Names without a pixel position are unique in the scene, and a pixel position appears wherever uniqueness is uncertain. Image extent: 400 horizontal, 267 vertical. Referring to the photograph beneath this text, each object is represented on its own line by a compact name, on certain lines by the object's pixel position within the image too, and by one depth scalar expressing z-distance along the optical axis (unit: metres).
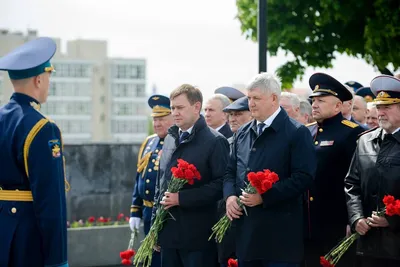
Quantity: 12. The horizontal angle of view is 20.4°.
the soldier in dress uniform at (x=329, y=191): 10.43
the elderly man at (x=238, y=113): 11.56
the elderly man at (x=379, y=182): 8.80
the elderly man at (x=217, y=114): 12.32
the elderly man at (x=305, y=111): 12.16
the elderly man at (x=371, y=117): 12.98
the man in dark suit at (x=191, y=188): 10.09
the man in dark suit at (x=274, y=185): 8.90
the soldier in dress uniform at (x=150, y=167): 12.92
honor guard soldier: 7.37
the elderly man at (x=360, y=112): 14.02
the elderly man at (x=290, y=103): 11.65
